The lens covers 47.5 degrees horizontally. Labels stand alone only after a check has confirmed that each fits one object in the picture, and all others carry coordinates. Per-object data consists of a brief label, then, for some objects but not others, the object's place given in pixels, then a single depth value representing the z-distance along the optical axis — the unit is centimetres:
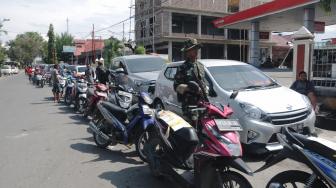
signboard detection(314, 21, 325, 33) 2827
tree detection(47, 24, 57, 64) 8688
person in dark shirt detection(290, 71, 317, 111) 934
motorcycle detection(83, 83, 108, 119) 956
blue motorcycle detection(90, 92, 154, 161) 653
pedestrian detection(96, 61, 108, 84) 1210
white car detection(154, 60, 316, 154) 656
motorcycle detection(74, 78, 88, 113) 1285
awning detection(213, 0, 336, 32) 2317
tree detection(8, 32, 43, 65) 11825
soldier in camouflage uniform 576
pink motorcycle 418
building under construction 4672
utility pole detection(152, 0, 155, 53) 4756
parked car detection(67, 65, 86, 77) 2623
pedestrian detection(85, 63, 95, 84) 1268
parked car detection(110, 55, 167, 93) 1198
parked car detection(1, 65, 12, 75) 6477
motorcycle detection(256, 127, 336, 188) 331
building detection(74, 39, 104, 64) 7444
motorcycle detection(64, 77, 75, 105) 1513
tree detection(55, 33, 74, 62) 8888
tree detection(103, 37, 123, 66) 4353
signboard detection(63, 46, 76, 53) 8162
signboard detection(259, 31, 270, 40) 4222
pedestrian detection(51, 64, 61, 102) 1684
